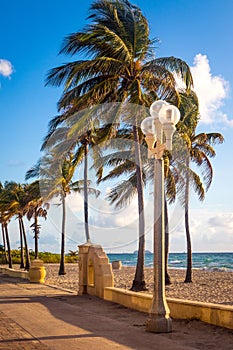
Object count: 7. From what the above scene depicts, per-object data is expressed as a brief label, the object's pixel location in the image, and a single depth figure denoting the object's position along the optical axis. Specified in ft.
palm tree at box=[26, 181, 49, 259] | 139.85
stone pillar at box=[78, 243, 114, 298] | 57.26
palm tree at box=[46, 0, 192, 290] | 66.49
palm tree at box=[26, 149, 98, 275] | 121.80
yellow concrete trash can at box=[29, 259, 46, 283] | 93.25
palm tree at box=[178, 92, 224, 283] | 86.69
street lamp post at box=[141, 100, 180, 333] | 33.22
